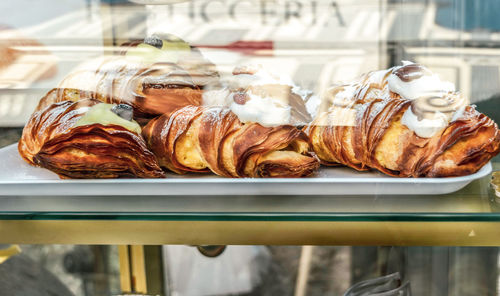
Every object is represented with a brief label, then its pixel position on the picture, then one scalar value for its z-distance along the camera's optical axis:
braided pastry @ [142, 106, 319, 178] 0.58
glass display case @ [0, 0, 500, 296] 0.56
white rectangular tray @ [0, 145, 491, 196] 0.57
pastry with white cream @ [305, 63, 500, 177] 0.56
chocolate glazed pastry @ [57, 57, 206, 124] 0.62
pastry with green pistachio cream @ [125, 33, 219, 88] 0.63
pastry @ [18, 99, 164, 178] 0.58
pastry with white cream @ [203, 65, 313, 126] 0.59
